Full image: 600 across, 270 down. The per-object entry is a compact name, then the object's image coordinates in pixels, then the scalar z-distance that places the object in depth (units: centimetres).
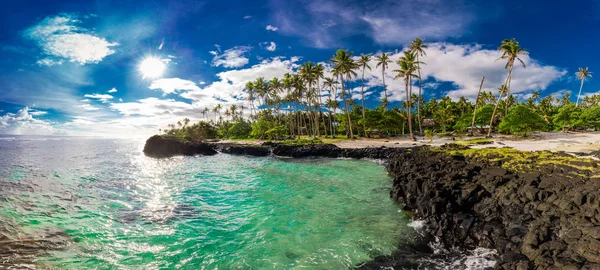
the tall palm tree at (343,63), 5238
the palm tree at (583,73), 8238
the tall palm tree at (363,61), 5716
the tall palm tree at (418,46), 5022
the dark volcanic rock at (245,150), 4378
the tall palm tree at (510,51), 4316
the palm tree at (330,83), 7441
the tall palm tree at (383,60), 5664
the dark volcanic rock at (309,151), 3747
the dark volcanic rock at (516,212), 596
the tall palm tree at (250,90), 7695
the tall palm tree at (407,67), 4734
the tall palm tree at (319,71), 5939
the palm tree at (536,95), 9556
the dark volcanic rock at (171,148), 4631
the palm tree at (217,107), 12519
